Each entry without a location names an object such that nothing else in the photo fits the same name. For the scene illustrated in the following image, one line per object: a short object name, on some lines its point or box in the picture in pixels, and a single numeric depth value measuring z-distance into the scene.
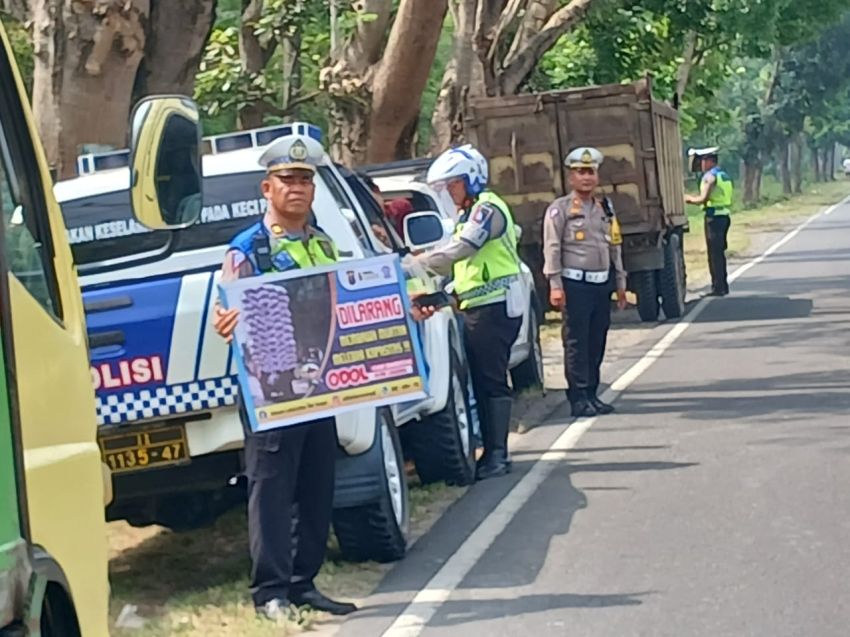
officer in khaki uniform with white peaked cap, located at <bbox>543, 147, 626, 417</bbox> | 12.10
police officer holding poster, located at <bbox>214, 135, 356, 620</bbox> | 7.02
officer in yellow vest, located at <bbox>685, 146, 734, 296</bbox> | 21.75
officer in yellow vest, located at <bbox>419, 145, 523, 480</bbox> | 10.02
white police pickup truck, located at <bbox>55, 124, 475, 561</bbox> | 7.25
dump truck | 19.05
